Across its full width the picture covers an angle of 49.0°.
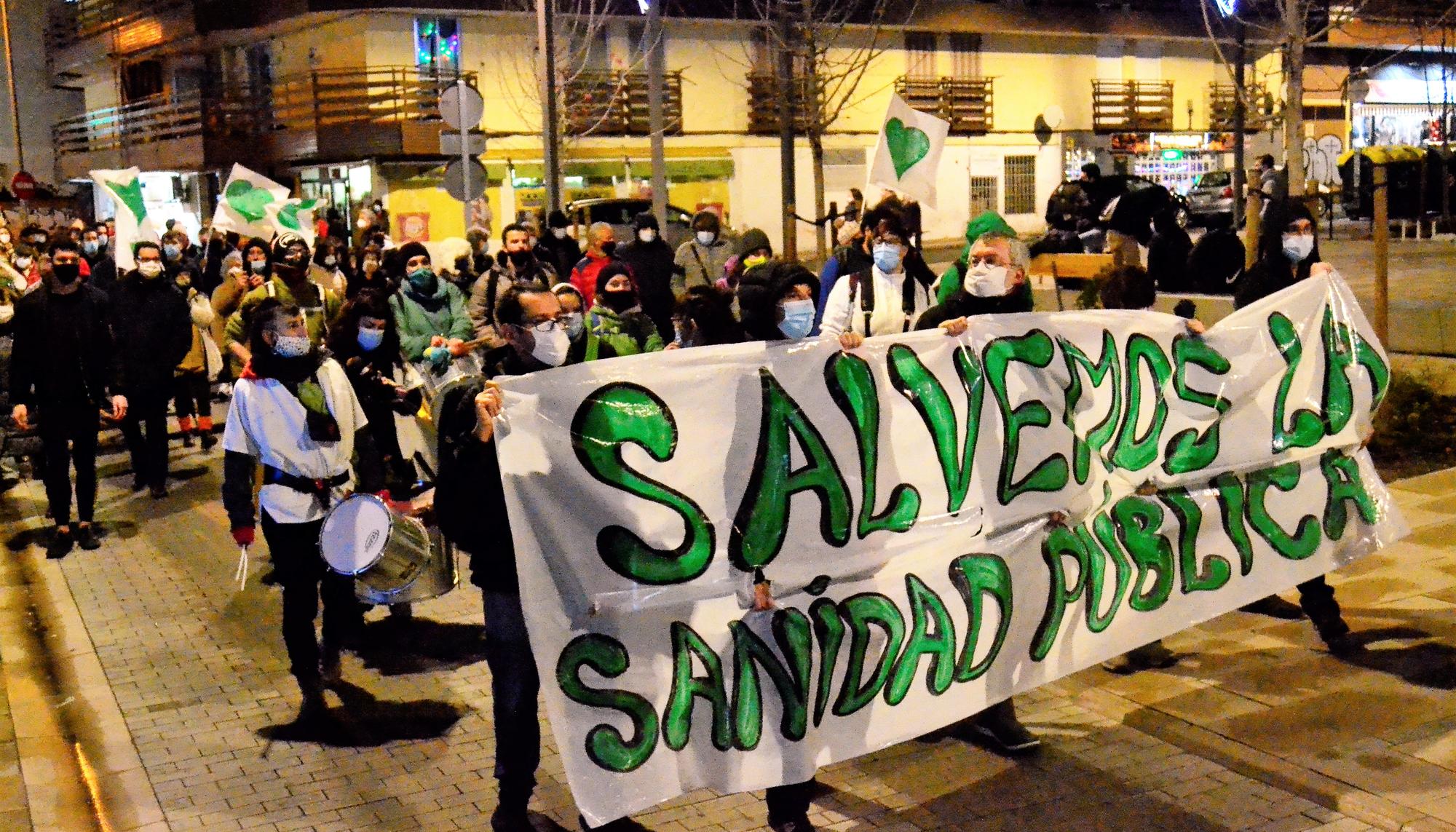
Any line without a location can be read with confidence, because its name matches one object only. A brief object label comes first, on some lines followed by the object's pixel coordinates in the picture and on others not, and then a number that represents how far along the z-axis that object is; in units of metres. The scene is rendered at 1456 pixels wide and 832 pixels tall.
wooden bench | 16.48
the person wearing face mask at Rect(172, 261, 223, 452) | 14.24
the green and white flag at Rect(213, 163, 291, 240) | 14.65
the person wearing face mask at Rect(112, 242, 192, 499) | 11.92
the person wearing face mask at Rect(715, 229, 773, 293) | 12.70
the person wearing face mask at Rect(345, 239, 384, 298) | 11.60
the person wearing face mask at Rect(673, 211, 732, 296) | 13.77
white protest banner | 4.87
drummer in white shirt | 6.55
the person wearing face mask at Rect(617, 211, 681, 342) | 12.87
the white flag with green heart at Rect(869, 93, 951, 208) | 10.48
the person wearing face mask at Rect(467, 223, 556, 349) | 11.43
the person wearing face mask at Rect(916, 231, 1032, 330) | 6.27
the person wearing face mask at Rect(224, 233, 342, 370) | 10.26
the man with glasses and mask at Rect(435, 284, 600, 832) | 5.07
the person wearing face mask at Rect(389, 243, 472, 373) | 10.28
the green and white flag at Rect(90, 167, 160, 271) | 14.13
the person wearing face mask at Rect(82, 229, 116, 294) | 13.62
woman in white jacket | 9.27
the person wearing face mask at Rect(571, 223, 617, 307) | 12.35
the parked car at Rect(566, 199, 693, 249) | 30.11
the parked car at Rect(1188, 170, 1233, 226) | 37.28
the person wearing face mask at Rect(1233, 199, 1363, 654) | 7.13
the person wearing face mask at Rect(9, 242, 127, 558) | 10.16
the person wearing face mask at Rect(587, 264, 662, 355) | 8.03
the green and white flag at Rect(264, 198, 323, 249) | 14.65
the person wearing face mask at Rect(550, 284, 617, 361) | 5.37
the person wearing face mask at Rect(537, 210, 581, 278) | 15.41
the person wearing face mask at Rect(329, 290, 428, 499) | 7.85
